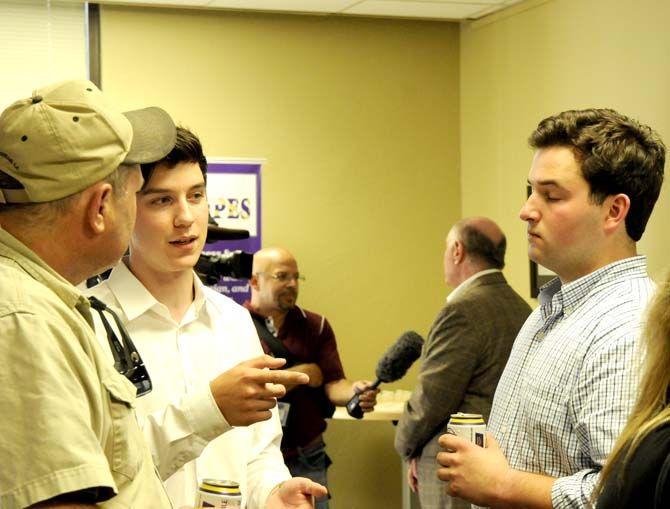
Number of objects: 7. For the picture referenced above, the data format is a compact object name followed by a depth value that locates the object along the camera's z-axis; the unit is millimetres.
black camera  2730
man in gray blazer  3660
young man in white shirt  2061
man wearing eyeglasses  4430
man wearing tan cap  1240
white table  4762
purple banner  5254
